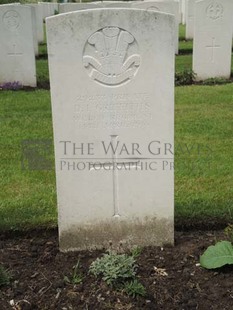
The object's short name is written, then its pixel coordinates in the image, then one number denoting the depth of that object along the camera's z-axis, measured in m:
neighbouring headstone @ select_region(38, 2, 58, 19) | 20.23
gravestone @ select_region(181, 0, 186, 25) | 21.17
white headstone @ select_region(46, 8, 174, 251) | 2.87
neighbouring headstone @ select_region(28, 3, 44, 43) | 14.42
